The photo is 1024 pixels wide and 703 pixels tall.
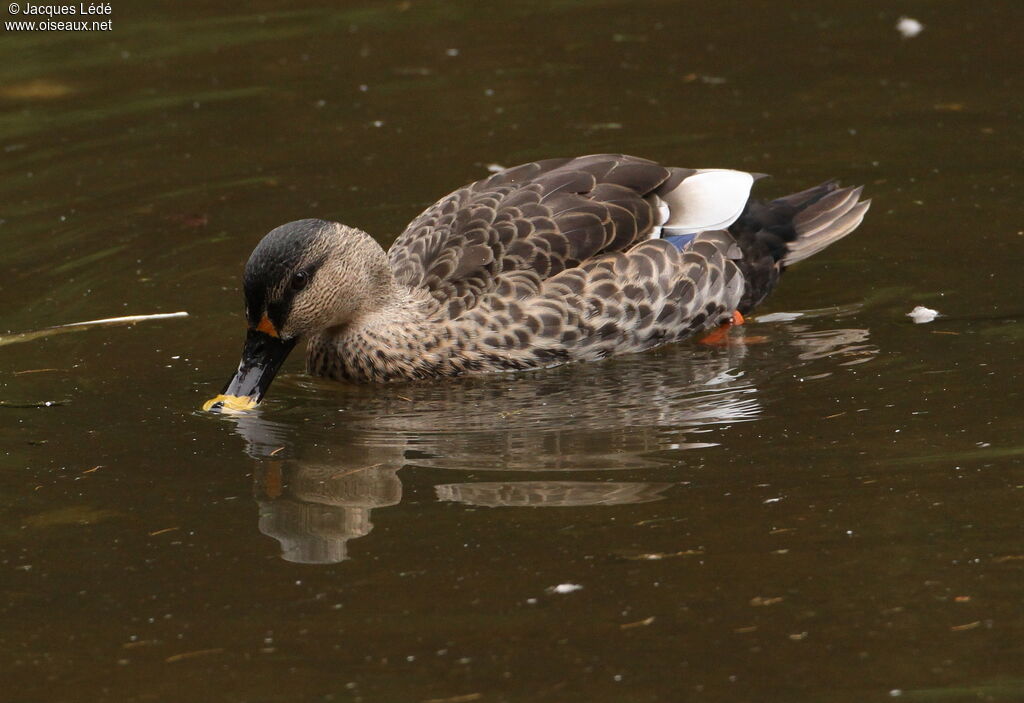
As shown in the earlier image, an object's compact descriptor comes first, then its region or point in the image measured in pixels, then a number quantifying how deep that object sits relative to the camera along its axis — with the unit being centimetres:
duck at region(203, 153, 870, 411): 1636
